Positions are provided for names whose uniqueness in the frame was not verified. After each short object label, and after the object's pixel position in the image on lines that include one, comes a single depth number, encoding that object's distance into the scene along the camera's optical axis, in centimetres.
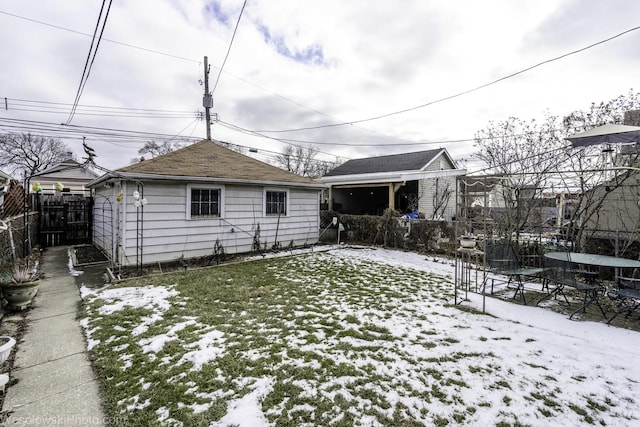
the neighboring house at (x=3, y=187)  646
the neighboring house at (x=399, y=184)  1291
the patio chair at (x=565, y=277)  423
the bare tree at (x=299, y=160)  3700
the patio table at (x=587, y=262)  422
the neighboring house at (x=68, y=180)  2186
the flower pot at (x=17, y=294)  427
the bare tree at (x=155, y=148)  3042
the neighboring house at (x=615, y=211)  612
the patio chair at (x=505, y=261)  504
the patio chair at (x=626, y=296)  386
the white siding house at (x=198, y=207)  684
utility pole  1337
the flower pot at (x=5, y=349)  250
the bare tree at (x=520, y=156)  760
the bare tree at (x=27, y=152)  2636
